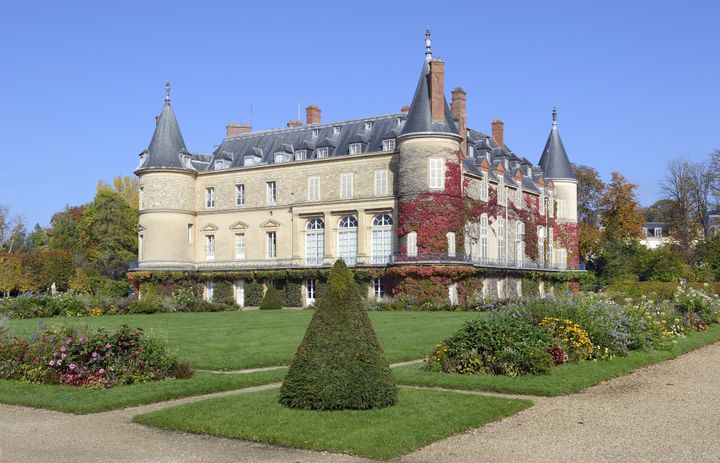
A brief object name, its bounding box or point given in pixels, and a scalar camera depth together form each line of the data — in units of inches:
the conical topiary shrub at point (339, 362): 386.0
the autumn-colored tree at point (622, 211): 2372.0
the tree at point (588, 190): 2463.1
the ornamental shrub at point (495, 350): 506.3
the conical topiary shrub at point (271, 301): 1590.8
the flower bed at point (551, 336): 512.3
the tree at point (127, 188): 2859.3
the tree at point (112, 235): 2367.1
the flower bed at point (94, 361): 493.0
